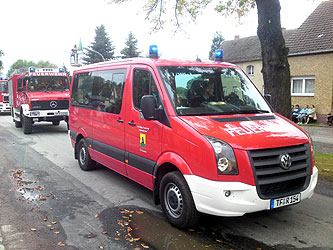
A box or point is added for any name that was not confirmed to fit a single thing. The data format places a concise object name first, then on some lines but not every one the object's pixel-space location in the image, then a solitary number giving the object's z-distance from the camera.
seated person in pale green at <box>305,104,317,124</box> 19.03
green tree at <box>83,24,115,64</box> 57.16
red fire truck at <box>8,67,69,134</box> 13.80
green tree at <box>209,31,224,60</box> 80.44
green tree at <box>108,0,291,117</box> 7.62
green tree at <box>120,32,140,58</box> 56.16
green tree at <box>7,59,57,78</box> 129.12
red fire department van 3.74
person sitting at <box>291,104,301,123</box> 19.66
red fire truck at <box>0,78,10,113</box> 27.22
